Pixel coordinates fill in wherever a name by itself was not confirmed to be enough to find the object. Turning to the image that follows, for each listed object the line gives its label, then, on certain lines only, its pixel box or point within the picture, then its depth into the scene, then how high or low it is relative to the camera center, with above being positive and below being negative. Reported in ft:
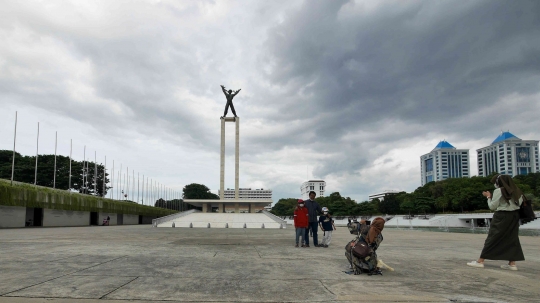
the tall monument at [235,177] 224.94 +9.98
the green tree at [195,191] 382.83 +1.44
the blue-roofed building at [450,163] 641.40 +52.08
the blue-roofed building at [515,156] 517.14 +53.60
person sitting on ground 18.99 -2.96
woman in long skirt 21.26 -2.15
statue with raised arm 243.60 +63.96
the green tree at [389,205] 315.37 -11.66
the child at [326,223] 33.47 -2.97
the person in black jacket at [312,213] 34.30 -2.00
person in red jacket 33.37 -2.42
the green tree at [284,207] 453.49 -19.28
